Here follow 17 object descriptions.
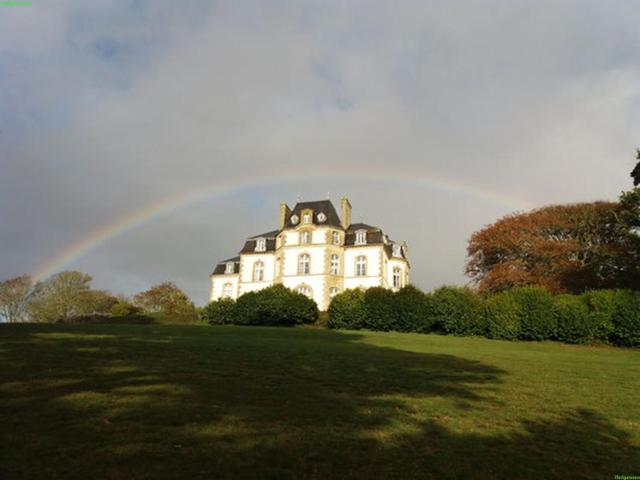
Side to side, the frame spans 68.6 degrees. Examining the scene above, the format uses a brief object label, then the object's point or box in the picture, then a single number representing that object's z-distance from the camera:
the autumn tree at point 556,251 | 35.84
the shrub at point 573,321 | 26.52
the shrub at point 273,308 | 34.78
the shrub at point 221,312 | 36.00
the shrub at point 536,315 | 27.34
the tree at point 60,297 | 59.69
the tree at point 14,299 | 60.88
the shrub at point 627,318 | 25.31
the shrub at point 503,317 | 28.02
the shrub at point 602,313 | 26.05
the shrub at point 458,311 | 29.77
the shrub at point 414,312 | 31.28
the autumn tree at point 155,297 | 71.65
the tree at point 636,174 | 28.13
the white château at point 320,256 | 49.75
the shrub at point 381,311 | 32.12
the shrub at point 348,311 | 33.22
